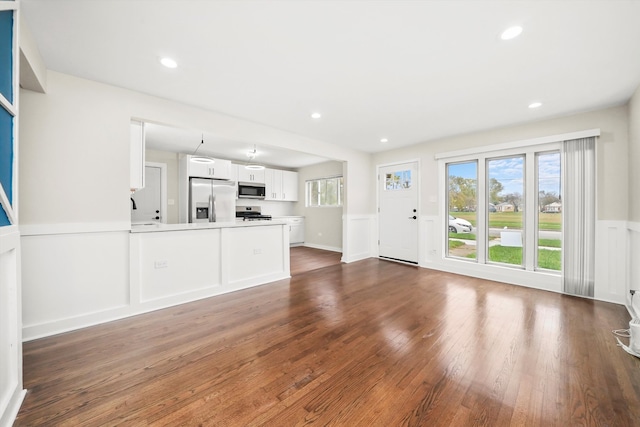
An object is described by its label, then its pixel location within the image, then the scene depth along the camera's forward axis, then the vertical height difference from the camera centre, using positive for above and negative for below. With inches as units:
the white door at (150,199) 211.9 +12.1
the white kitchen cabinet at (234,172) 246.3 +41.6
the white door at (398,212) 200.2 +1.5
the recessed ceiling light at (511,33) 68.6 +51.4
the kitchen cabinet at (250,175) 252.5 +40.2
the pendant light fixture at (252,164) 228.1 +54.4
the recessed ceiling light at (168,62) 85.0 +52.7
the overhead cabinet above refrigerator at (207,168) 214.4 +41.0
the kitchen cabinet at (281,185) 275.7 +33.0
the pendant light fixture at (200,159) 215.5 +48.0
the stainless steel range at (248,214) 257.1 -0.6
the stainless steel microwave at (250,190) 251.6 +24.2
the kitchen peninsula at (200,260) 107.9 -23.9
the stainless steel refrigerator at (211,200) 216.4 +11.7
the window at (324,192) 269.6 +24.8
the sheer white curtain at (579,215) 125.1 -0.4
